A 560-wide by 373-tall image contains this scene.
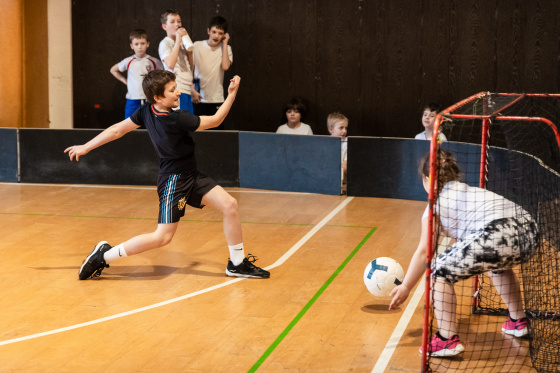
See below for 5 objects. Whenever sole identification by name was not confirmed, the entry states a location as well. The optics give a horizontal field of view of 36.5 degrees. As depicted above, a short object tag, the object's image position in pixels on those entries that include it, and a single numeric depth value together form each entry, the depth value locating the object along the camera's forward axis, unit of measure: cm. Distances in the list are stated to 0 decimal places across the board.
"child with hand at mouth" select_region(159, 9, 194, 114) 1151
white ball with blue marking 662
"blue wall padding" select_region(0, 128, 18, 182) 1230
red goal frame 505
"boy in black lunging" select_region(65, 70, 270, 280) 714
